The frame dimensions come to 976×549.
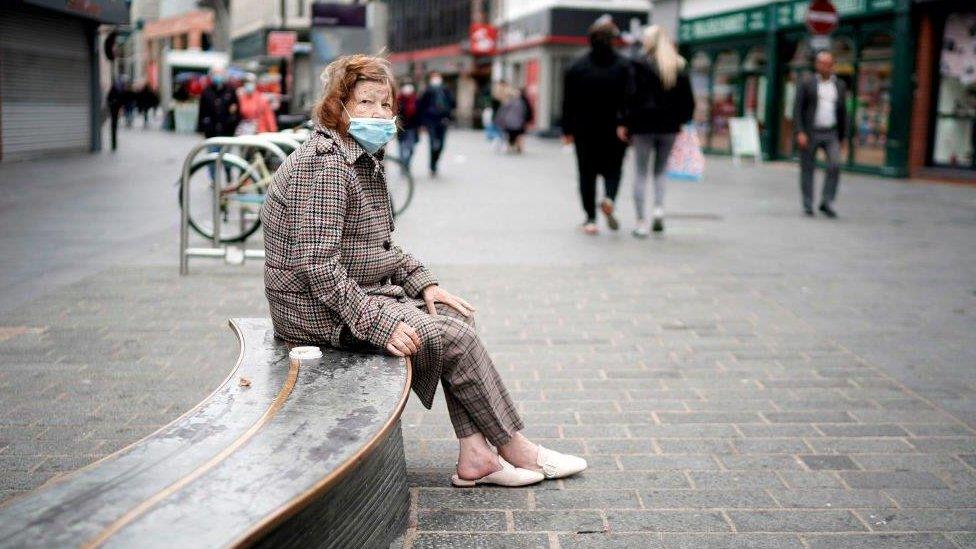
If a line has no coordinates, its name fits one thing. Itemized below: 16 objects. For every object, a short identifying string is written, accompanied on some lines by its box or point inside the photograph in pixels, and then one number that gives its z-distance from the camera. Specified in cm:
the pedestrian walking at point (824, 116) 1226
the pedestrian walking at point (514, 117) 2814
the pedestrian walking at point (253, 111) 1552
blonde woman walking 999
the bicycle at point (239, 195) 884
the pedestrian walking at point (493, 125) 3112
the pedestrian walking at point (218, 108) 1527
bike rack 779
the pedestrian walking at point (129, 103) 3891
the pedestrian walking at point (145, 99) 4016
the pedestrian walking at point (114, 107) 2394
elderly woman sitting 328
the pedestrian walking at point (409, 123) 1767
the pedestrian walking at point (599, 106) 1016
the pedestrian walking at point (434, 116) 1842
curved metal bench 204
